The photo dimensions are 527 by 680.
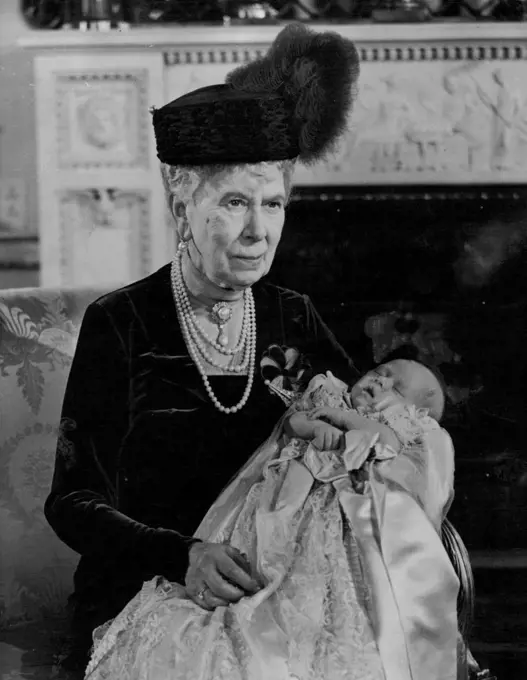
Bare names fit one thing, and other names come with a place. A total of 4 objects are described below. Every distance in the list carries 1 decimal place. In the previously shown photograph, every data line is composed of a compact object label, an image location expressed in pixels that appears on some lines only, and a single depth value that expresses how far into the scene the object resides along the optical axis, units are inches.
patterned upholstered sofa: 103.9
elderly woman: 98.2
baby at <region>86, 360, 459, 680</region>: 92.6
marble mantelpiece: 101.3
